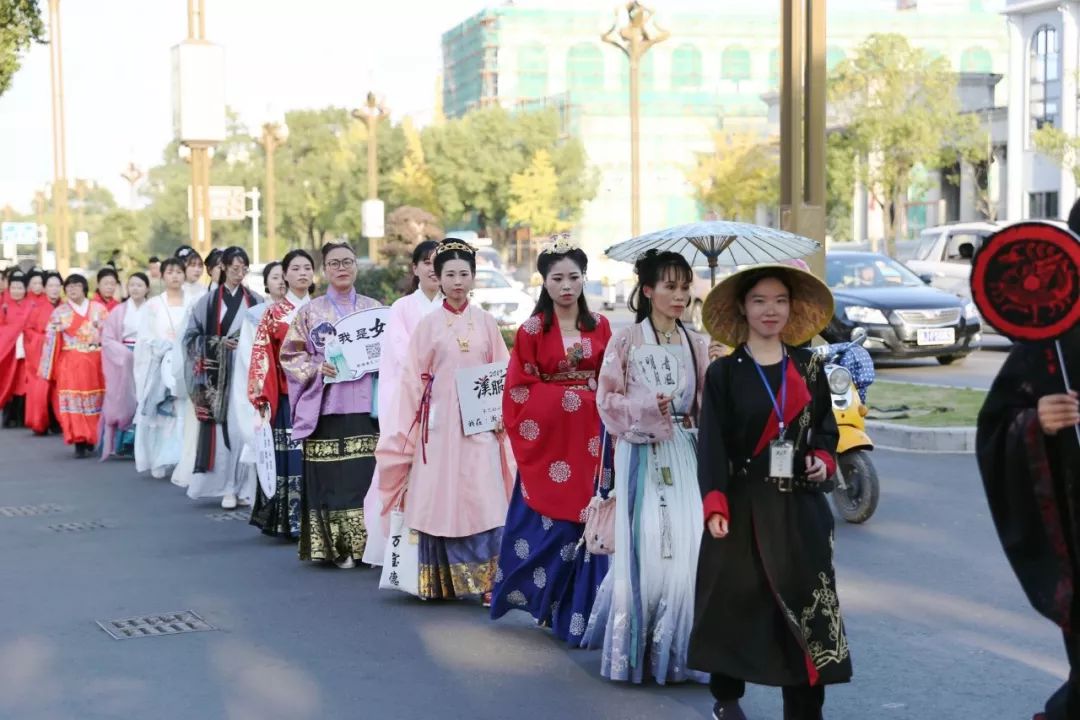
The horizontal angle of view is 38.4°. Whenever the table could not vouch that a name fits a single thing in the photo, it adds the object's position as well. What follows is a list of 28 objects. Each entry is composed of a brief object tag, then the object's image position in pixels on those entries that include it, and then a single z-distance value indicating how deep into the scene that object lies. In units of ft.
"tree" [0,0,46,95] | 67.31
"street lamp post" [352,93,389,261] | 108.17
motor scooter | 30.77
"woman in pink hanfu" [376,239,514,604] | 24.99
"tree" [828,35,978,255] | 146.92
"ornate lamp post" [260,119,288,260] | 127.95
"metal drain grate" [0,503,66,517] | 36.65
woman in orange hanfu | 50.34
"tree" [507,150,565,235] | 210.79
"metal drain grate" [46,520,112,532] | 34.03
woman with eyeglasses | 28.63
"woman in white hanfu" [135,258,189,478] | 43.60
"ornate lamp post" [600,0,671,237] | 79.82
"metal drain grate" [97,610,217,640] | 23.44
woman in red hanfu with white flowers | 21.97
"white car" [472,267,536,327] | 93.97
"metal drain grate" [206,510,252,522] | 35.50
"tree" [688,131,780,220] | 182.91
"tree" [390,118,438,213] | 215.51
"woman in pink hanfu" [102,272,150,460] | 48.67
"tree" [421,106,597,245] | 214.07
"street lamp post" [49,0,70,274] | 126.82
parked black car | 64.03
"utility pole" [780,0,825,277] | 34.94
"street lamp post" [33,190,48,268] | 232.82
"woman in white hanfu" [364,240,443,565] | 26.78
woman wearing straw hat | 16.11
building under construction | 287.48
